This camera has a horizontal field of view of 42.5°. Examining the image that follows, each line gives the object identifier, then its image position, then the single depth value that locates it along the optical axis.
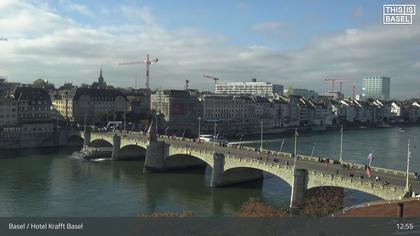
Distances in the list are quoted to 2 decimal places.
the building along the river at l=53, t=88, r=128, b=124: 131.50
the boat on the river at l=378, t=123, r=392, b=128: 195.60
